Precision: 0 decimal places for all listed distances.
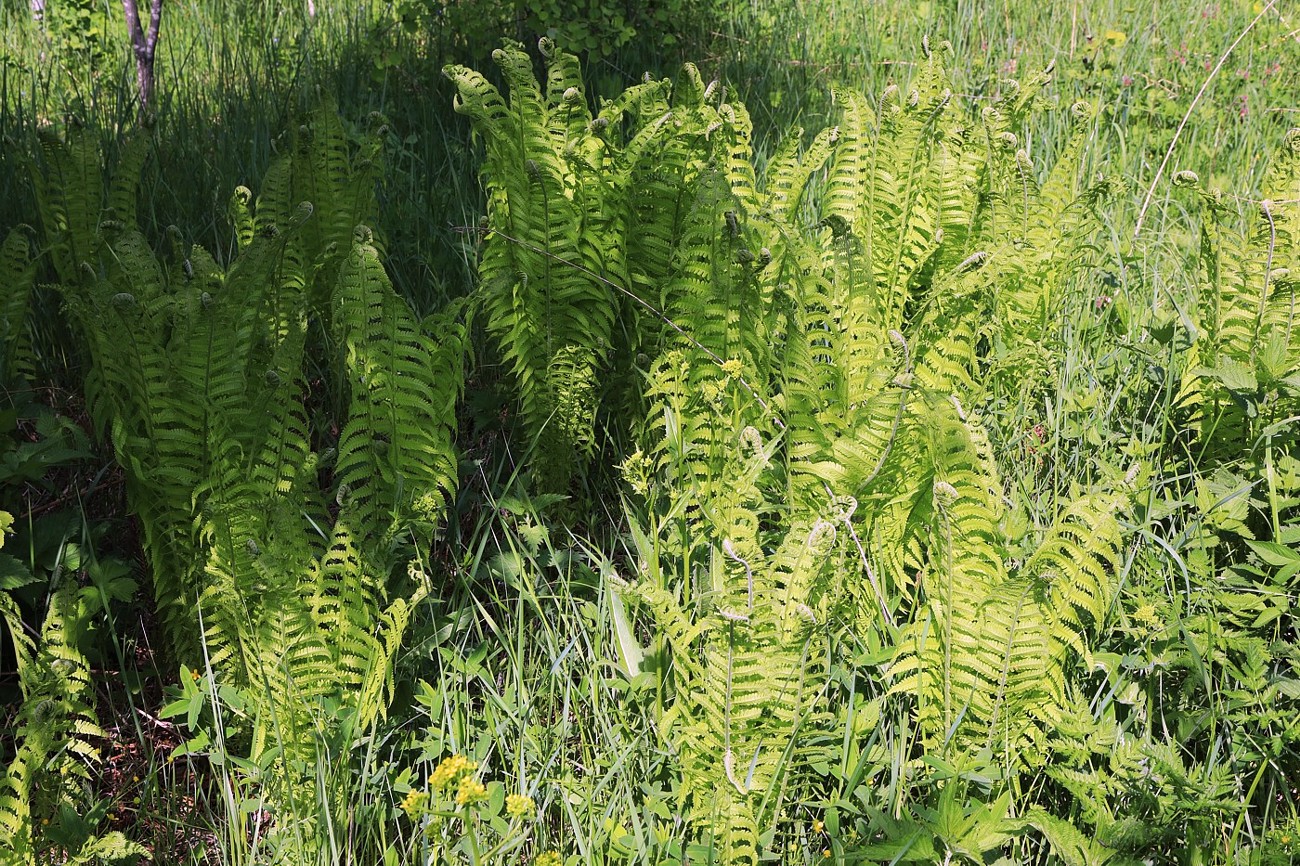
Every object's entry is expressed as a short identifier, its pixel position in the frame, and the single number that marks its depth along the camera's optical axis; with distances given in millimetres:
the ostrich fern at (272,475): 1885
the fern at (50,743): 1698
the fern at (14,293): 2420
